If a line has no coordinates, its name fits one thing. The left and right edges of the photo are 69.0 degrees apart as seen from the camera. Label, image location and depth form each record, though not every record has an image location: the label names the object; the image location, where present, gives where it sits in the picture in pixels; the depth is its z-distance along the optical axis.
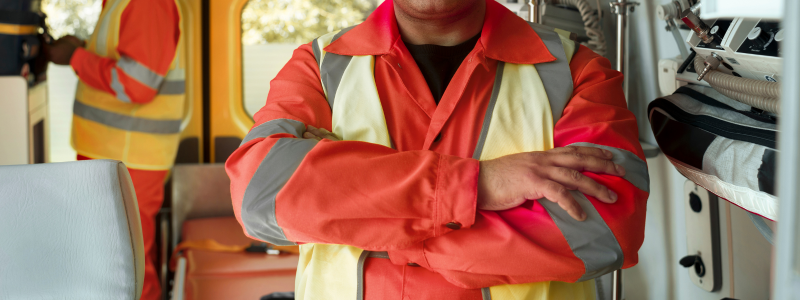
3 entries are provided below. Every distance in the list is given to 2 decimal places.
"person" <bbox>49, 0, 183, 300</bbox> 2.91
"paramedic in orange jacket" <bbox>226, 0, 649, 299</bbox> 1.06
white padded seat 1.20
